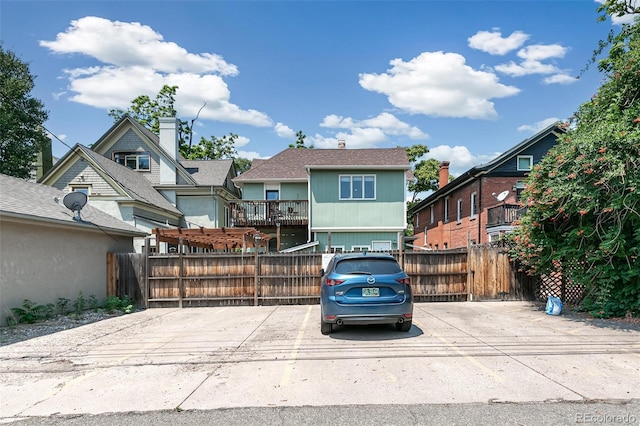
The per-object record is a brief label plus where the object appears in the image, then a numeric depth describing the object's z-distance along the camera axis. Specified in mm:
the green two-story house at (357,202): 19594
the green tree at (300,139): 42281
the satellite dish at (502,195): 20047
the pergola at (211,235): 13062
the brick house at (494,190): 20391
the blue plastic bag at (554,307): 9836
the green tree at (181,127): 36750
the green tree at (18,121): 26734
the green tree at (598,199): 8188
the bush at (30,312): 9359
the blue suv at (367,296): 7141
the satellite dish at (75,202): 11430
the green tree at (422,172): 40219
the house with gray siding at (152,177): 20094
